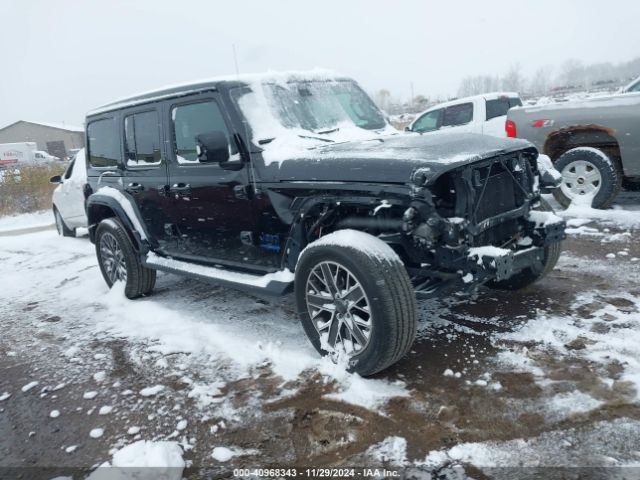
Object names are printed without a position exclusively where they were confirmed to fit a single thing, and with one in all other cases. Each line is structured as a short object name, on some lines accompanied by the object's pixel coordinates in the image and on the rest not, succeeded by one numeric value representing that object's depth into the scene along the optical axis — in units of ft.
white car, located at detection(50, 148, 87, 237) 29.55
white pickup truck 34.22
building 183.01
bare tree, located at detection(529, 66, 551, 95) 376.37
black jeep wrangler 9.84
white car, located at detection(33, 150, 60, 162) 132.26
